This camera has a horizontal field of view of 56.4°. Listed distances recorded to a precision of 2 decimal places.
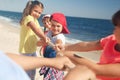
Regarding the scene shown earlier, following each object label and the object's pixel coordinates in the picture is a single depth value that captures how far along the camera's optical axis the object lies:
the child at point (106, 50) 0.58
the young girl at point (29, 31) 1.50
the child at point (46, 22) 1.70
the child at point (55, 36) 1.37
